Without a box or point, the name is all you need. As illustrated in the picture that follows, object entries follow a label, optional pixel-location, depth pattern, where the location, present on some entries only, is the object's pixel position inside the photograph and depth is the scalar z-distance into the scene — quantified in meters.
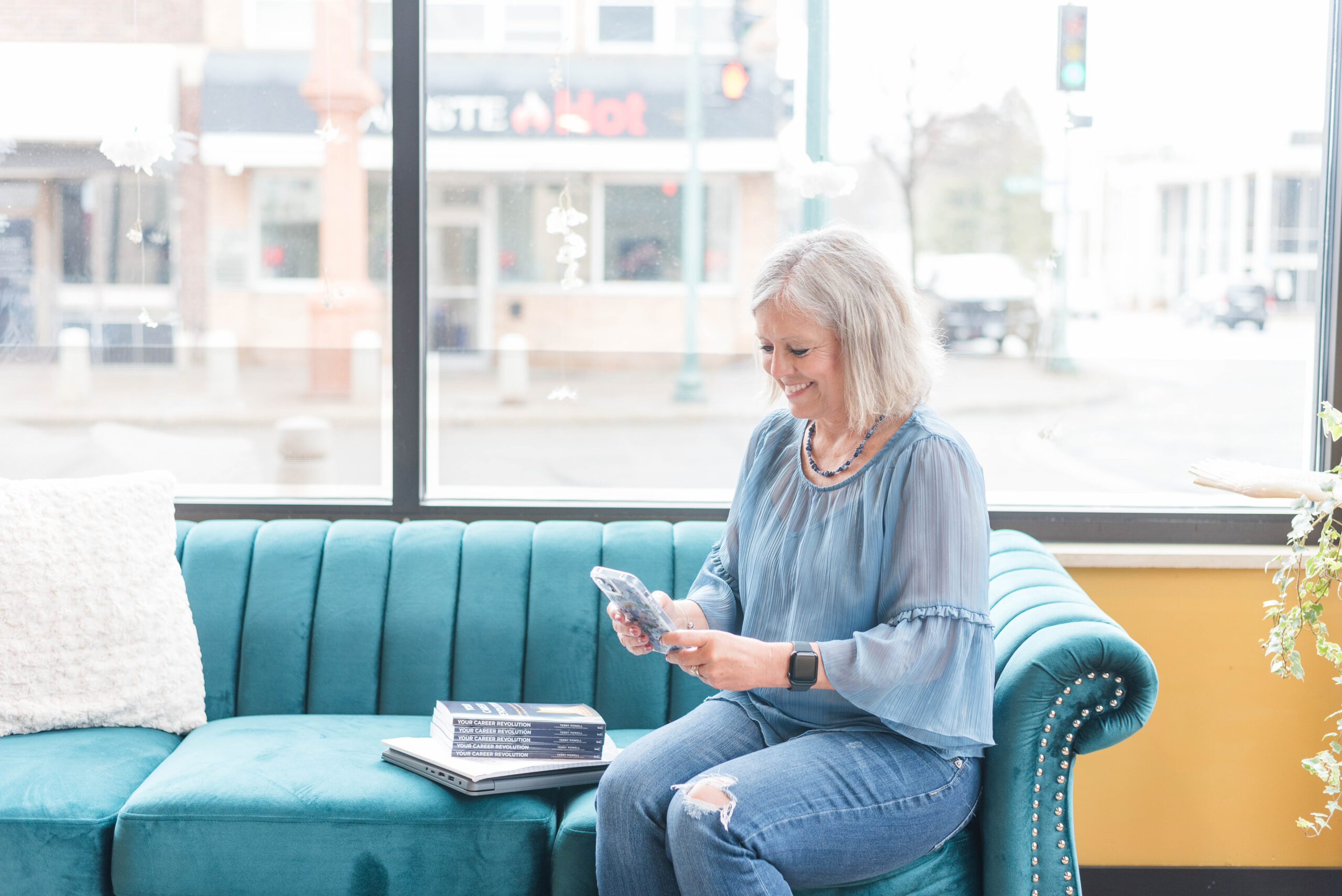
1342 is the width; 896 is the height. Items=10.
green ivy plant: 2.18
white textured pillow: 2.31
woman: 1.71
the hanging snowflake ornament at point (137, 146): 2.91
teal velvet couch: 1.88
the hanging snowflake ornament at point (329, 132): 2.93
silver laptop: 2.02
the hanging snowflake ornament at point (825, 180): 2.93
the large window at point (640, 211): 2.89
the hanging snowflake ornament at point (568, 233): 2.94
